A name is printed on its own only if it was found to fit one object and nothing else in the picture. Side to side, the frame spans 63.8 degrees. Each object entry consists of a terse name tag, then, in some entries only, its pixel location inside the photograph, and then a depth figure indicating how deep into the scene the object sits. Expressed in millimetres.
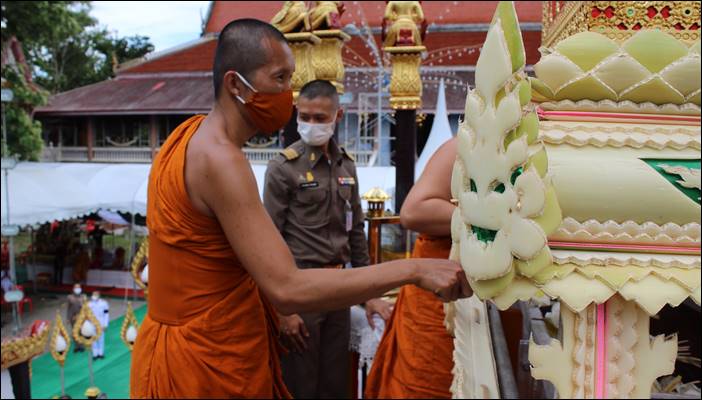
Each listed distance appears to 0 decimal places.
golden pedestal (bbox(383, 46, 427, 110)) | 4469
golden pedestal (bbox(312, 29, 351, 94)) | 3980
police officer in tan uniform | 2490
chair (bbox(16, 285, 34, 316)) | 9047
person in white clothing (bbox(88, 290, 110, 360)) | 6543
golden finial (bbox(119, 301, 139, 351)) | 4216
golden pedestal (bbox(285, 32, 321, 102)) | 3920
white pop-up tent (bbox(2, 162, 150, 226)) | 7387
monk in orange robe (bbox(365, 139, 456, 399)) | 1746
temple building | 10789
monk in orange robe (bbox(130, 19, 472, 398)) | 1351
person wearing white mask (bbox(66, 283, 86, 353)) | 7357
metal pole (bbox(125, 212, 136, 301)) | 9516
